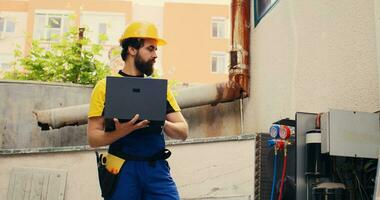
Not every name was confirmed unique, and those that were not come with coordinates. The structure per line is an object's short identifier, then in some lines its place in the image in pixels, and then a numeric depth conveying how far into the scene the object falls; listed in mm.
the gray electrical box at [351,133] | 2545
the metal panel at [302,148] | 2691
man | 2576
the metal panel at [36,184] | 4812
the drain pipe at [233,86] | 5578
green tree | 8055
